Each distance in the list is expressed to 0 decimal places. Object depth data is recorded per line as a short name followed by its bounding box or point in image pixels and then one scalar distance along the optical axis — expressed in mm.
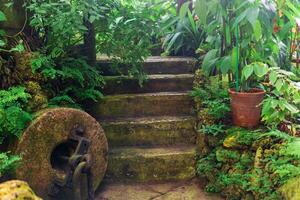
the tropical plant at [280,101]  2900
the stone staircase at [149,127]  3574
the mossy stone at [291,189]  2450
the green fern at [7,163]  2415
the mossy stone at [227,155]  3168
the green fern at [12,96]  2723
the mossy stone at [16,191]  1989
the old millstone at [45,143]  2705
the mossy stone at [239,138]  3113
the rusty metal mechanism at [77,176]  2578
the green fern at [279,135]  2814
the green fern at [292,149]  2516
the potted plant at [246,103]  3227
